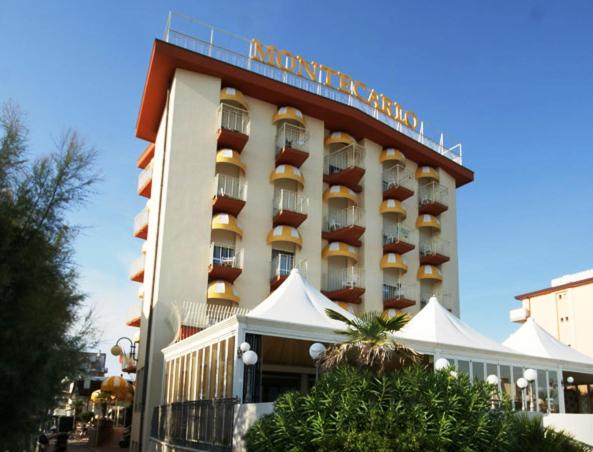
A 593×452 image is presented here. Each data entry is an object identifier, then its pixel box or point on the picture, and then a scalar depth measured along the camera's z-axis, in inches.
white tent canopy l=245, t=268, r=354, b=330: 731.7
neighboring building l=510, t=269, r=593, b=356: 1925.4
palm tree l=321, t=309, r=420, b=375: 569.0
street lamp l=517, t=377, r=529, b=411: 802.8
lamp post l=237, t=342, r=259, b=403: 609.3
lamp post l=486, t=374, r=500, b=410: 505.6
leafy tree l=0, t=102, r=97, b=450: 425.7
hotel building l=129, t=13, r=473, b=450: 1182.9
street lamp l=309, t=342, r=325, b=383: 616.4
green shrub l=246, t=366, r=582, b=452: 454.3
